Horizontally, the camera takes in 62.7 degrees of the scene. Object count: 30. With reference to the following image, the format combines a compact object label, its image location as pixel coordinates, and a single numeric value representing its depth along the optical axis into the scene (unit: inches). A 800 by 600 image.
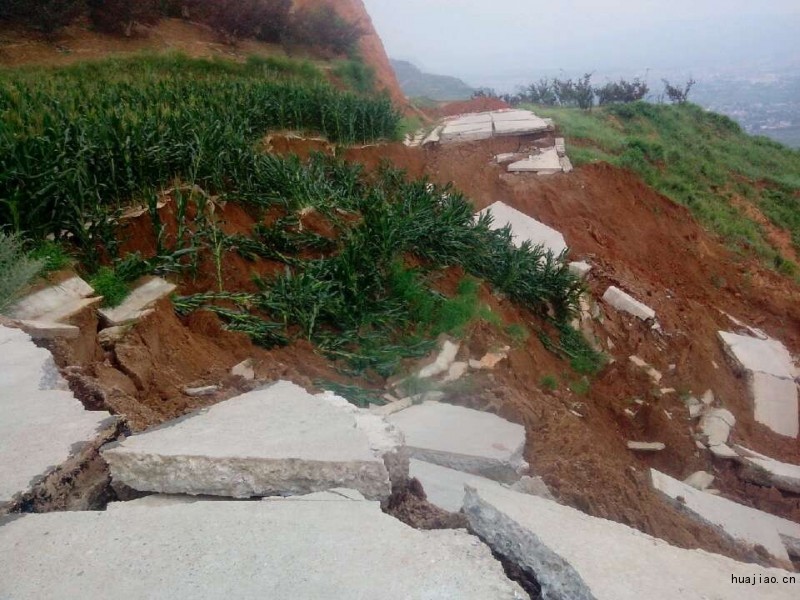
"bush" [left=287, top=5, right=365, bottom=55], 752.3
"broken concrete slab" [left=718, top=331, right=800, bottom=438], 286.5
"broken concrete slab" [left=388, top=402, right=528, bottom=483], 146.9
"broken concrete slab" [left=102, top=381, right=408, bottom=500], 95.0
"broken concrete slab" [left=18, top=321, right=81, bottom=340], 137.8
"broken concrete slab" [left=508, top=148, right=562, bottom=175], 450.6
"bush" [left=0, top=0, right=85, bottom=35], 516.4
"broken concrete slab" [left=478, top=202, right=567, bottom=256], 338.5
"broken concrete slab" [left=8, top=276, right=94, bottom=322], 147.0
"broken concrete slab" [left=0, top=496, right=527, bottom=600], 74.9
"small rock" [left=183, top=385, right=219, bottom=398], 148.3
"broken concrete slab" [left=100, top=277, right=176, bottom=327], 159.9
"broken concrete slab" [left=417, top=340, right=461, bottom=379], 197.9
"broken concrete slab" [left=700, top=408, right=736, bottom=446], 254.5
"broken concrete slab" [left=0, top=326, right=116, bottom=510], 92.4
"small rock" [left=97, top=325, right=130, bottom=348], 153.5
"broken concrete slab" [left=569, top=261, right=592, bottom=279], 319.8
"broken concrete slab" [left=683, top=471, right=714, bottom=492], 228.4
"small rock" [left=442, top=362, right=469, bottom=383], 200.5
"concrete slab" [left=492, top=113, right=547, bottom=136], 513.0
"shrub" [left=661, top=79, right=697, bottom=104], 979.5
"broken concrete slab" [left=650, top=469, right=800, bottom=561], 175.8
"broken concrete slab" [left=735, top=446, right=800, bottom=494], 227.6
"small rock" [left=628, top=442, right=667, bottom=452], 241.0
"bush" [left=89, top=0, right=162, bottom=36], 570.3
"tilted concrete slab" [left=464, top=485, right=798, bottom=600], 84.5
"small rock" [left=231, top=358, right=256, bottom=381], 165.0
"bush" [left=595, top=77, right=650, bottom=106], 951.0
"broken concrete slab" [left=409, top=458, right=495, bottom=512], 120.2
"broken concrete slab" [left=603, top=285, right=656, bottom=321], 315.3
